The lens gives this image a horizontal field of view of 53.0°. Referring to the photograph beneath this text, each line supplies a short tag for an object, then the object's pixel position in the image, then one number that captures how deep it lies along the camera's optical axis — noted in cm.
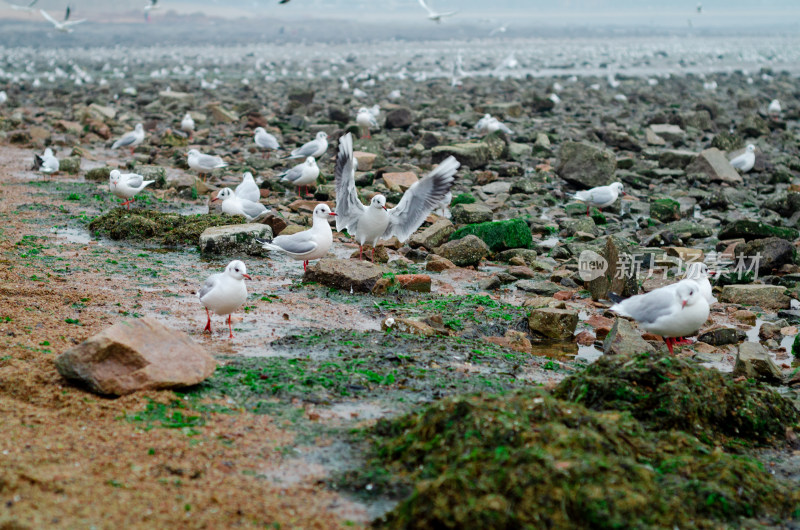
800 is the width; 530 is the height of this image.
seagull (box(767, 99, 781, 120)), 2489
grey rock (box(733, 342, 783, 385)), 658
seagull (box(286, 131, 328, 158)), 1499
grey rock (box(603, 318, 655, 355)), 680
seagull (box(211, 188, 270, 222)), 1091
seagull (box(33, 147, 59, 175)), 1398
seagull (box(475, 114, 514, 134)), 1909
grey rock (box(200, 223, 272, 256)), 958
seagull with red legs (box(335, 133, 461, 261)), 935
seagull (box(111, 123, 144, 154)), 1700
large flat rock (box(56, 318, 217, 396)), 513
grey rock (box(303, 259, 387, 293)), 838
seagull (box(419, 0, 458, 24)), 2452
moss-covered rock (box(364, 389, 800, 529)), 379
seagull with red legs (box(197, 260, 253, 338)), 664
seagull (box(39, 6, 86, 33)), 2995
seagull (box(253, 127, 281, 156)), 1669
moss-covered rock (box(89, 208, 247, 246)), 1009
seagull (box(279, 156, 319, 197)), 1288
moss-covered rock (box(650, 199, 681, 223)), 1230
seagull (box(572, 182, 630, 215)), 1255
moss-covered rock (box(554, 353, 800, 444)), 532
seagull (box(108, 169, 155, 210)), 1171
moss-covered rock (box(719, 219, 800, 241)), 1063
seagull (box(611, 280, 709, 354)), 680
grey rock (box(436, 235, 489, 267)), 1002
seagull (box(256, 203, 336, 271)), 888
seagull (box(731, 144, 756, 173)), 1573
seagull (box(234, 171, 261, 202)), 1184
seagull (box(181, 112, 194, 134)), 1923
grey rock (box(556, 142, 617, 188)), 1423
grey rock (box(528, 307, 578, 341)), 751
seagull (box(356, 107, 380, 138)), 1881
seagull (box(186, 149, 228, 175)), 1400
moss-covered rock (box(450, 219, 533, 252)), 1038
